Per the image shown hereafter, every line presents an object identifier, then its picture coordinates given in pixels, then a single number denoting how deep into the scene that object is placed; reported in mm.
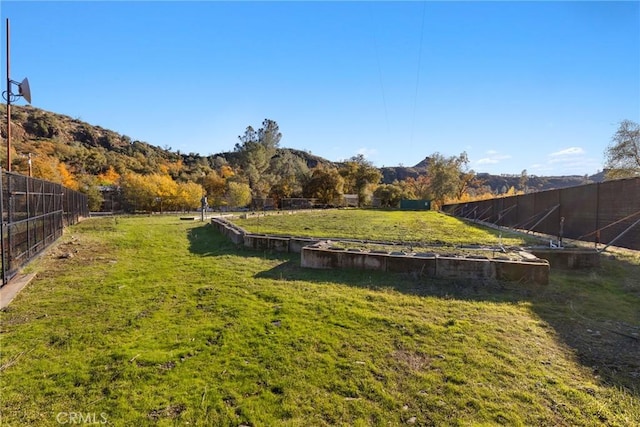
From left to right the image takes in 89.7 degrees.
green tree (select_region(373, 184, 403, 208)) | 53125
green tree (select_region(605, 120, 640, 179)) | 22906
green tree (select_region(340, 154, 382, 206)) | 56381
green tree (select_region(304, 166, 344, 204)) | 48906
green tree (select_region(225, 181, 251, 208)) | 41656
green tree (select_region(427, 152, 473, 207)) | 52375
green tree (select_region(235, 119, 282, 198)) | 56594
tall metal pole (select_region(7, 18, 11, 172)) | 8117
